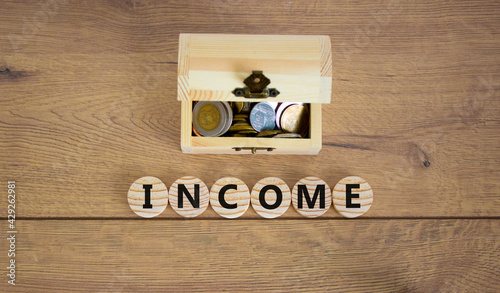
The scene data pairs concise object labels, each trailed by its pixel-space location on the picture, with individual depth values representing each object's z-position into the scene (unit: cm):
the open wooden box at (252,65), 60
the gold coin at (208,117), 64
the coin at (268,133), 63
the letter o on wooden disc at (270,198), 66
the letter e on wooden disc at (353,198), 66
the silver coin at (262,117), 65
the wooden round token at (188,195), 65
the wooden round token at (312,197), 66
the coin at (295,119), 65
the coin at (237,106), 65
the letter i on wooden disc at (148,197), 65
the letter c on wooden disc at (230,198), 66
